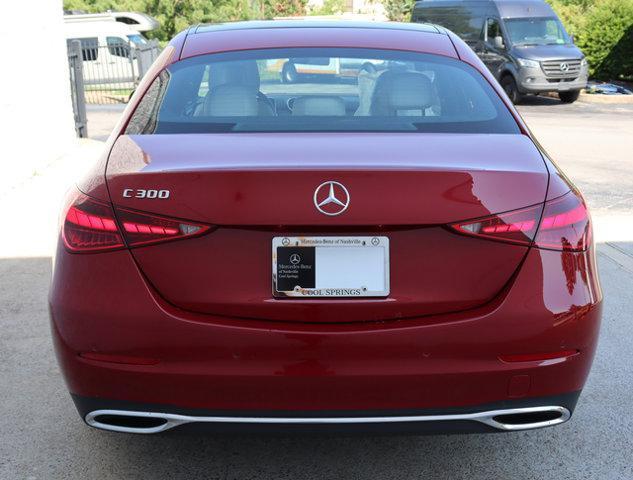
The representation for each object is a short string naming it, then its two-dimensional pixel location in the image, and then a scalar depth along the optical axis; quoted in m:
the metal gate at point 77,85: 13.88
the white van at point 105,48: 24.73
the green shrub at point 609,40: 26.11
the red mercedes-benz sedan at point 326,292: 2.74
